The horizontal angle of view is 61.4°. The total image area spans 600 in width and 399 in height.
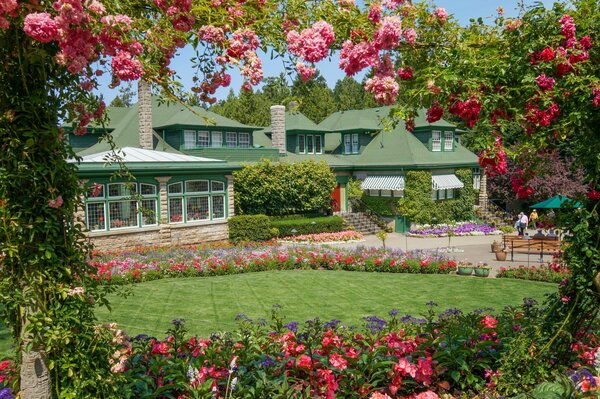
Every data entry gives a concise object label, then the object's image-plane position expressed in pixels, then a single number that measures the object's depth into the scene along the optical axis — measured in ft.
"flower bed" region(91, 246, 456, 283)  51.33
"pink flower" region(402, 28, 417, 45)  14.35
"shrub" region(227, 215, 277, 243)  77.92
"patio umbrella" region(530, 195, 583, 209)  69.41
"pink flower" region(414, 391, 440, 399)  15.55
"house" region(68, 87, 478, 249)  67.87
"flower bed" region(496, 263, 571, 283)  47.93
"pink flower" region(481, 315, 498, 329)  22.34
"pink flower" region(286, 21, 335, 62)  11.84
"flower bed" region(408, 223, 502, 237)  91.56
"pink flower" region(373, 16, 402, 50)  11.94
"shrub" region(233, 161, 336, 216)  85.05
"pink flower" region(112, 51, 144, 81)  10.66
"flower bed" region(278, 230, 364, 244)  82.33
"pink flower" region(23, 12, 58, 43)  8.85
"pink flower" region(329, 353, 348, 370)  17.63
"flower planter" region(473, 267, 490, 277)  51.42
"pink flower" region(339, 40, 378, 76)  12.79
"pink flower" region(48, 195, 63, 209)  12.45
